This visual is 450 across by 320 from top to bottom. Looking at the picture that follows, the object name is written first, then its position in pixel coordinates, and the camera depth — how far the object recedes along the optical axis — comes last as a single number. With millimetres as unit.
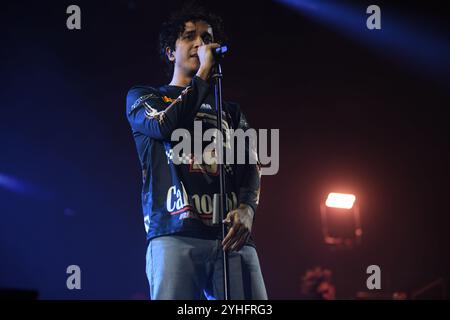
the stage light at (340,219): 6941
